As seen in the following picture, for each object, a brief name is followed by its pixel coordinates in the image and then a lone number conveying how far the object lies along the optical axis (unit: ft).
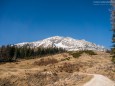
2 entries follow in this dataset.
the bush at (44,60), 117.00
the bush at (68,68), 80.46
